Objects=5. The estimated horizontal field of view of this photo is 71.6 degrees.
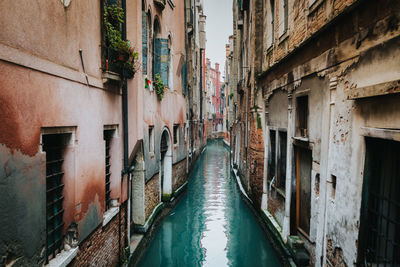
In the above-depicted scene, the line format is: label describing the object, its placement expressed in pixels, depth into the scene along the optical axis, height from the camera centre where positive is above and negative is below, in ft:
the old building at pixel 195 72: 52.44 +11.04
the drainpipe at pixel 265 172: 29.55 -5.79
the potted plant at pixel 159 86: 29.76 +3.45
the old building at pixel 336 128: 10.36 -0.48
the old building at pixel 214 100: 163.02 +11.95
